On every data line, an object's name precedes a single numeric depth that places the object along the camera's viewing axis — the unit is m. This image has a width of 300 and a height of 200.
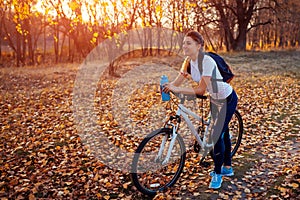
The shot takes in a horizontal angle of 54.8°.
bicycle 4.05
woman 3.79
